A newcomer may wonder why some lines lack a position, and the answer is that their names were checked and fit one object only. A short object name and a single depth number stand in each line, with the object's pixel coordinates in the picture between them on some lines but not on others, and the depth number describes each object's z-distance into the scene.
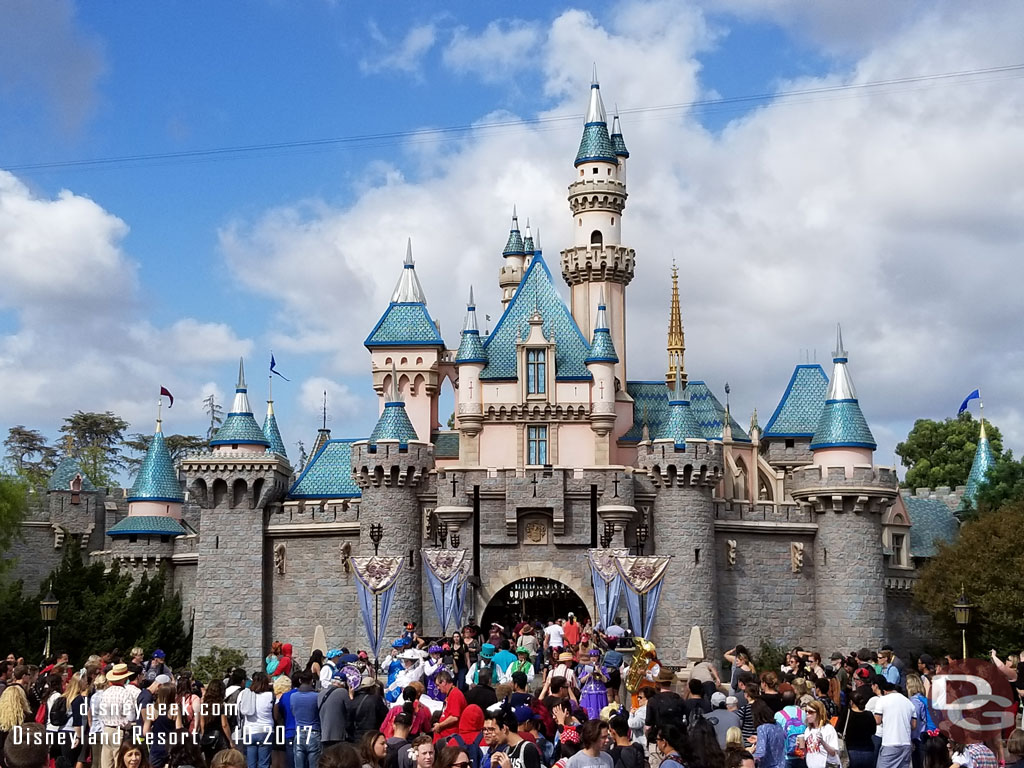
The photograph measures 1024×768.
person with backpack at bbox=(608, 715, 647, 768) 11.89
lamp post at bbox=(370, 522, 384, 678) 40.03
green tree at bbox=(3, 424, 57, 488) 77.81
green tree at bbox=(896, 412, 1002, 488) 65.75
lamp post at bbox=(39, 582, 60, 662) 30.20
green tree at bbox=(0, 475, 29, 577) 40.91
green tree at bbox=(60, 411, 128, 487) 77.25
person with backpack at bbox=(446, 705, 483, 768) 13.77
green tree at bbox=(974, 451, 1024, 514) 44.94
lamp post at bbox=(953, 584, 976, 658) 27.93
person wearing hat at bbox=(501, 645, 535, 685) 18.61
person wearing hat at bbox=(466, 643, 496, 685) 19.20
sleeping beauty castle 39.56
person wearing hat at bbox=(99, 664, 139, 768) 14.86
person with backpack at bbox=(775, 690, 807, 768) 13.97
